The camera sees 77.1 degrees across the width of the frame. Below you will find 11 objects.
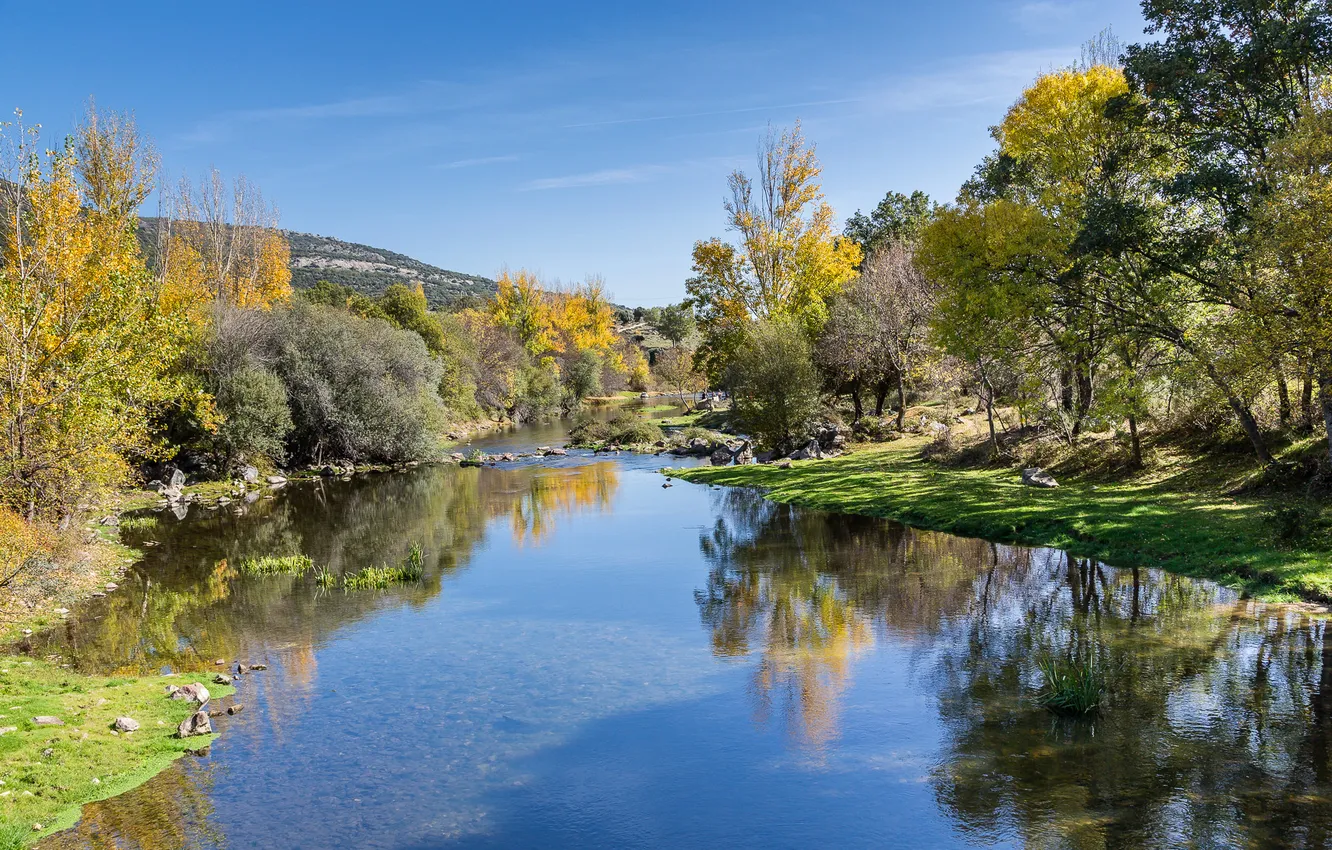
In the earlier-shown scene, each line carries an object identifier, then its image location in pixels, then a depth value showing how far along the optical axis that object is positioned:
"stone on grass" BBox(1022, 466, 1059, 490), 25.11
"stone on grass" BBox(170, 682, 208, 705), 12.38
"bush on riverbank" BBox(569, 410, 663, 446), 50.91
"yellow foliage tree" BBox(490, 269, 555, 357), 81.12
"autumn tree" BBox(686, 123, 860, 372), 45.16
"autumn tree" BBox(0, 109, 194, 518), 17.42
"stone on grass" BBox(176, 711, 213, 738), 11.24
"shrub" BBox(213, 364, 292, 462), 38.47
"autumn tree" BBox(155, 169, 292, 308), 52.31
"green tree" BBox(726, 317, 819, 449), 38.44
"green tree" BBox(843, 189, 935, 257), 65.06
